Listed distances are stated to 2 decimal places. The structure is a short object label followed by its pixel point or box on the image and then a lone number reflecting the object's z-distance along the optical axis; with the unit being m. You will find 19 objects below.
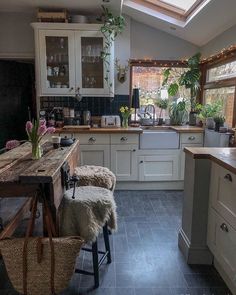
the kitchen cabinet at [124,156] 3.75
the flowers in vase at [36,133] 1.96
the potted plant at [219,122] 3.46
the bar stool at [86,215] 1.76
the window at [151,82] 4.27
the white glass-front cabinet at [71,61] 3.69
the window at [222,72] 3.37
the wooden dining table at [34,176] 1.55
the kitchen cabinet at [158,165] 3.81
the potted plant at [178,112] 4.21
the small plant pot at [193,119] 4.22
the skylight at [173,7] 3.43
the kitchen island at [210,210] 1.75
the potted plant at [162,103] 4.29
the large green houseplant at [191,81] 4.04
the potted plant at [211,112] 3.68
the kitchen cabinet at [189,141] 3.82
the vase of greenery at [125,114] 4.00
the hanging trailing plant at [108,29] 3.68
